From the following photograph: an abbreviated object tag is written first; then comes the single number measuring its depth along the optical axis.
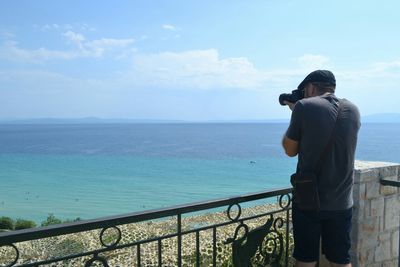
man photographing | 2.21
